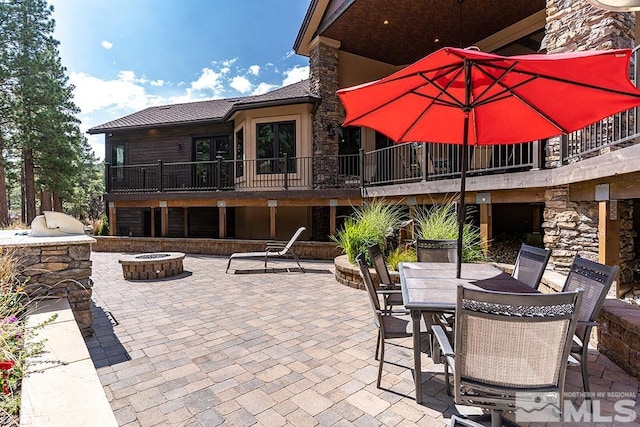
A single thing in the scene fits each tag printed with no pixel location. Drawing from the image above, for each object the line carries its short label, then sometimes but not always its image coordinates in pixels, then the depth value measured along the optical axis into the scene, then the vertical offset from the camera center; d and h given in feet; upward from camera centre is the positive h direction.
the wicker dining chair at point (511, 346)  5.24 -2.41
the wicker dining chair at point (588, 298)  7.48 -2.32
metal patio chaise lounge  23.45 -3.65
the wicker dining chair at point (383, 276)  11.37 -2.65
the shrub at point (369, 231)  19.72 -1.70
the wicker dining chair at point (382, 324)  8.57 -3.40
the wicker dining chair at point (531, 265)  10.53 -2.14
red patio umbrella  7.95 +3.33
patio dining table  7.87 -2.41
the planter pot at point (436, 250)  14.34 -2.10
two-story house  14.75 +4.48
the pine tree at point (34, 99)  46.37 +15.79
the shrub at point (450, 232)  17.17 -1.60
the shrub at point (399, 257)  18.26 -3.08
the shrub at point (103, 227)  40.24 -2.79
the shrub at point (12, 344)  6.11 -3.40
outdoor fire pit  21.42 -4.21
